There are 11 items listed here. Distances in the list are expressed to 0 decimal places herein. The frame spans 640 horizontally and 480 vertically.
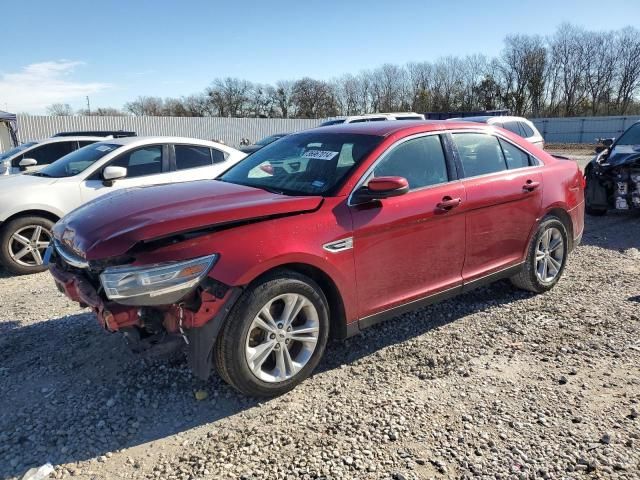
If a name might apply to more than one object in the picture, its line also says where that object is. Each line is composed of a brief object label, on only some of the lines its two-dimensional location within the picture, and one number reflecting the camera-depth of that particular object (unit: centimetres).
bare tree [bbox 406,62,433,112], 6788
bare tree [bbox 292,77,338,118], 7094
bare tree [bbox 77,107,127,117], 6297
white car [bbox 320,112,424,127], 1537
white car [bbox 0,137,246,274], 604
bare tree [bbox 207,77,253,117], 7200
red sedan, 284
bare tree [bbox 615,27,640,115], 5966
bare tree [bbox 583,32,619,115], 6131
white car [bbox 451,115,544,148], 1089
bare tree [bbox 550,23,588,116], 6253
